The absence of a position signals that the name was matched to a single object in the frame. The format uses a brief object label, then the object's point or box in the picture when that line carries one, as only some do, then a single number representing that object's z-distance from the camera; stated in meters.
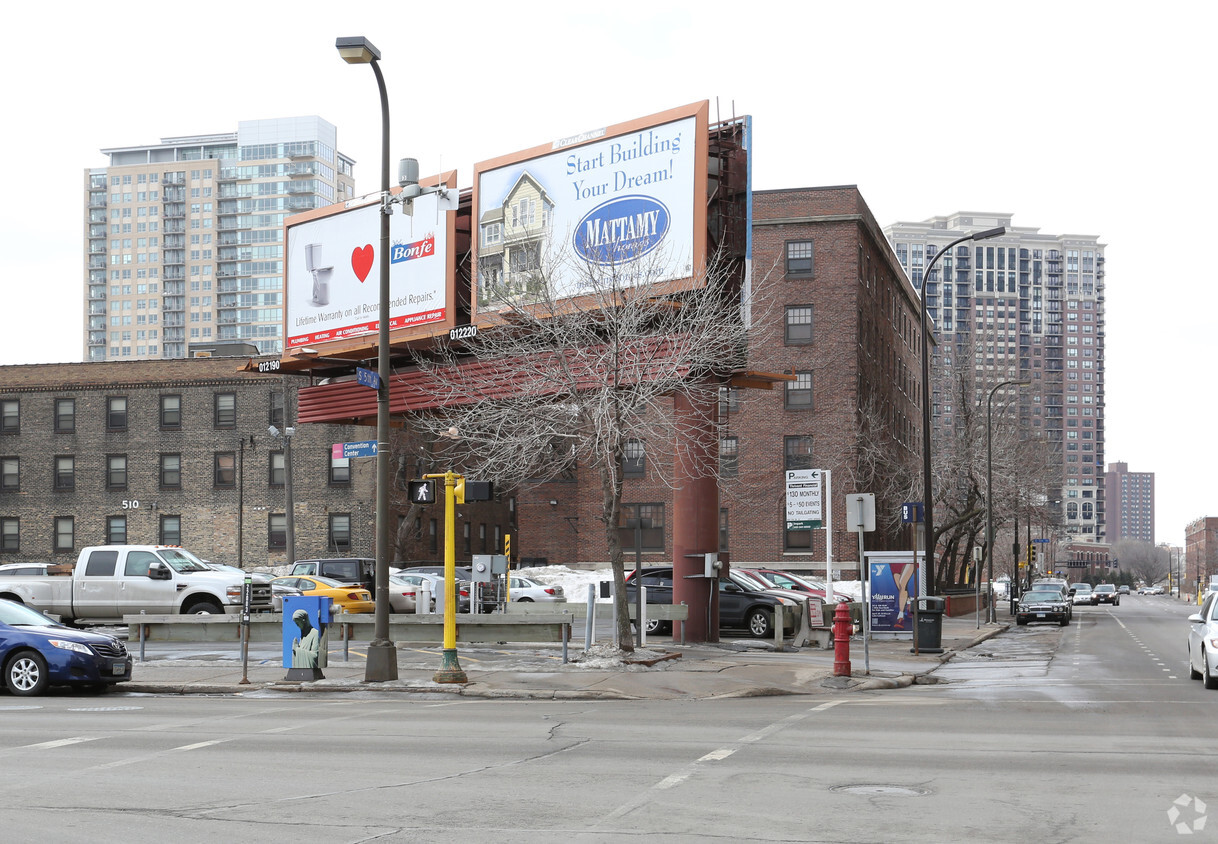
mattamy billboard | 24.94
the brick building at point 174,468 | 54.12
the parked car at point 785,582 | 35.09
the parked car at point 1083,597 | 83.56
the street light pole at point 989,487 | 43.88
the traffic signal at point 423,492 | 19.25
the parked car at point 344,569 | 35.78
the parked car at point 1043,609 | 47.72
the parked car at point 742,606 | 28.03
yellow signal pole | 18.30
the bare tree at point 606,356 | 22.08
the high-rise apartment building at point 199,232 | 192.62
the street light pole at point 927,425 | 29.73
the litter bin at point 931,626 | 27.44
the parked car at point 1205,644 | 18.25
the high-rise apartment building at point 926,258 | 183.88
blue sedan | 17.48
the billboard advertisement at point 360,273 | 30.59
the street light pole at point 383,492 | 18.55
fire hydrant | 18.73
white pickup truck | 28.41
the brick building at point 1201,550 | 153.25
